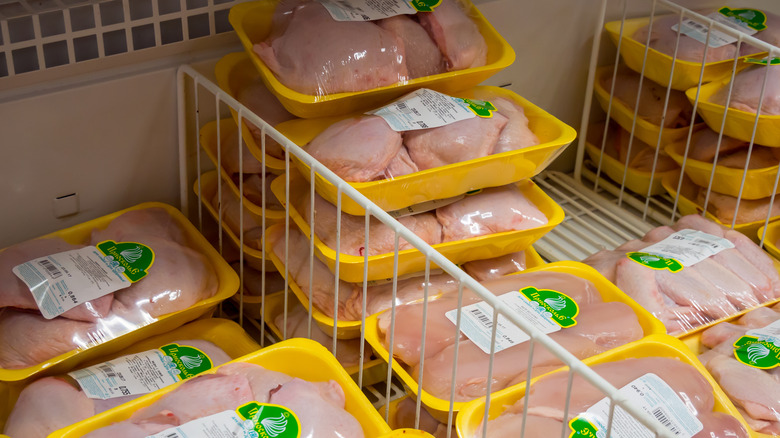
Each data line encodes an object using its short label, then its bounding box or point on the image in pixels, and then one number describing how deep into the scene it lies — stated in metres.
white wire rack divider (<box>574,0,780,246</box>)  1.77
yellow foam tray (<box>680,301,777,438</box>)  1.44
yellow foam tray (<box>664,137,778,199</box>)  1.74
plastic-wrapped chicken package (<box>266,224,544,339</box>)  1.36
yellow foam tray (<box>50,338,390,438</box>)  1.12
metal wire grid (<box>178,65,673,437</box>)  0.88
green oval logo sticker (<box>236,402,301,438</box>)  1.05
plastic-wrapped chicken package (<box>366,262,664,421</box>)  1.19
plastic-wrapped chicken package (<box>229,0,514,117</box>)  1.32
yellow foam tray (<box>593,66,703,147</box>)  1.87
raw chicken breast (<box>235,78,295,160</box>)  1.45
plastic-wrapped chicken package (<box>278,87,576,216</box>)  1.30
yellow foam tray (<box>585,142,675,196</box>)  1.93
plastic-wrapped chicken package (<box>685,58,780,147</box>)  1.67
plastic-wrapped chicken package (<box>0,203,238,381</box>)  1.27
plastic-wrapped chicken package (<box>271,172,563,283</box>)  1.32
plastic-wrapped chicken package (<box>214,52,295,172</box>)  1.42
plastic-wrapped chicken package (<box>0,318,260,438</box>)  1.18
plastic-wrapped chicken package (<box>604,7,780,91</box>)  1.77
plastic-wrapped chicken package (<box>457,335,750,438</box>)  1.06
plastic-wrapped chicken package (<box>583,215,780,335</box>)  1.46
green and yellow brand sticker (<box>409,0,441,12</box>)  1.44
